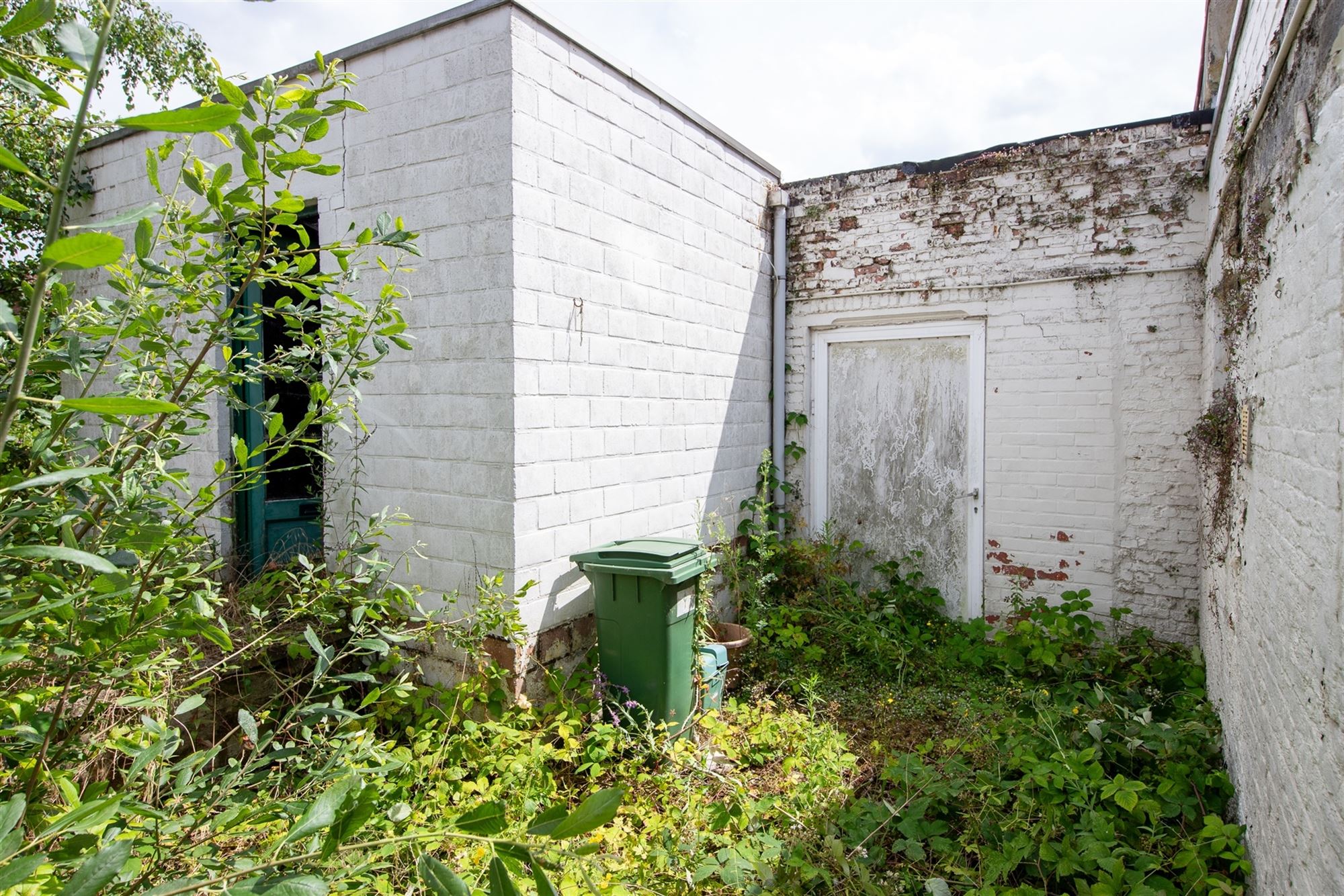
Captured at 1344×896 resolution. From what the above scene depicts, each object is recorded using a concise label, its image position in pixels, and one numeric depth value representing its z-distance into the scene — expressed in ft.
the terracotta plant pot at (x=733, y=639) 16.46
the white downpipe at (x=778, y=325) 20.77
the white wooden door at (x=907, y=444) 19.20
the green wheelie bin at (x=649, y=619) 12.96
